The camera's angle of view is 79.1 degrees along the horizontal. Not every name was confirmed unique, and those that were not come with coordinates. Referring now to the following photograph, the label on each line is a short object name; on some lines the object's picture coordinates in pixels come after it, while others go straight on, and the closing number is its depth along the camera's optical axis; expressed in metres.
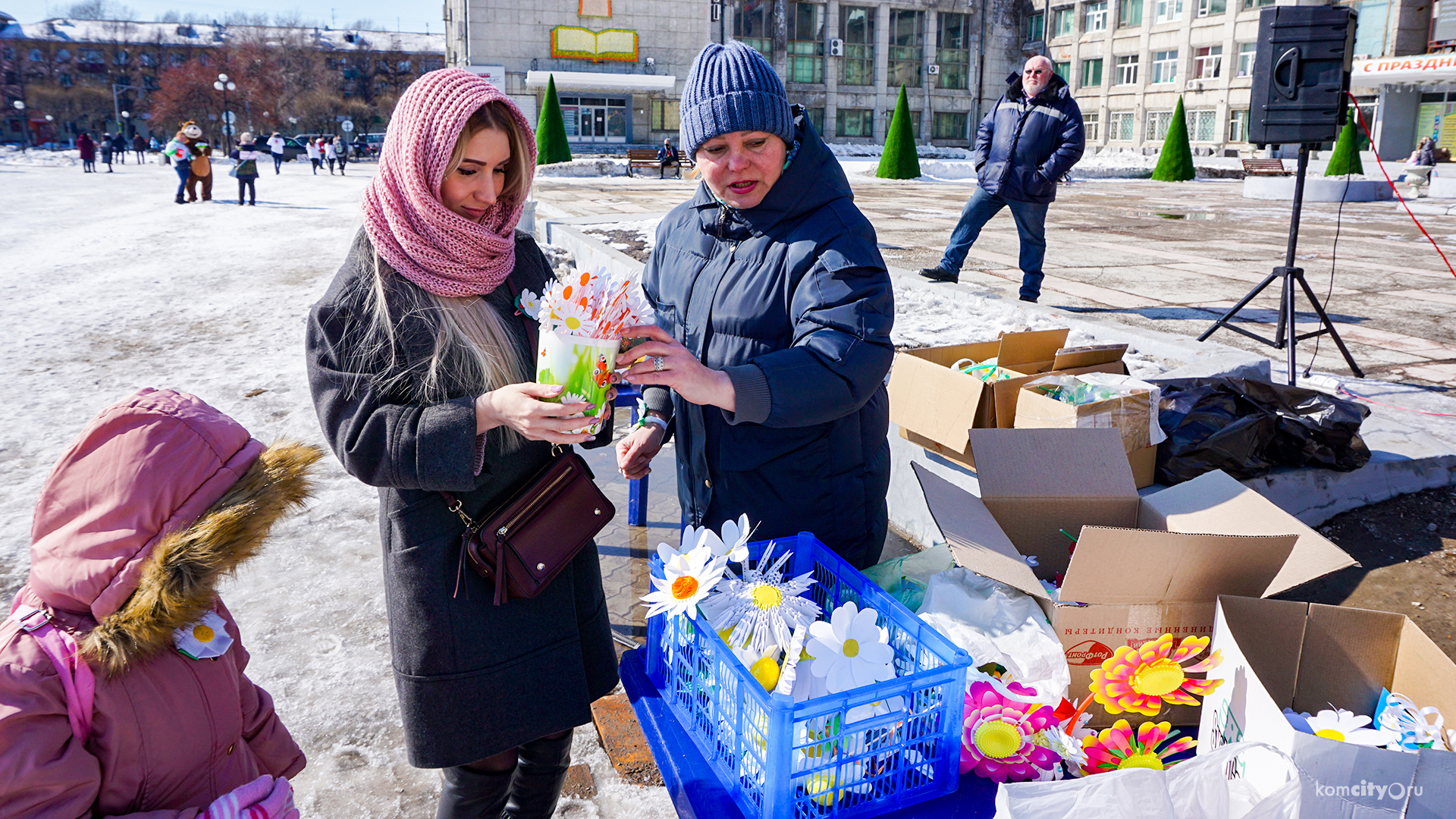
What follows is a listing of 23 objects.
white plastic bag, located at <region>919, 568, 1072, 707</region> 1.71
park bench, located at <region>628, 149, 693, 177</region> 30.50
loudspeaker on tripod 5.36
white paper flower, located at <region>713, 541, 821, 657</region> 1.45
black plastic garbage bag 3.33
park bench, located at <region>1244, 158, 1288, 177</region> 29.36
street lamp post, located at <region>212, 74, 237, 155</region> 46.48
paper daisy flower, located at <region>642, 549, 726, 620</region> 1.45
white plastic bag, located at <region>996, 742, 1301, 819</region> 1.11
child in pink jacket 1.33
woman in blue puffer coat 1.86
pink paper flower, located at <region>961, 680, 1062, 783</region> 1.40
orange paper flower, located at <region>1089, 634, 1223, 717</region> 1.47
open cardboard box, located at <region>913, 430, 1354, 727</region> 1.70
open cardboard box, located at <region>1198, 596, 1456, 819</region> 1.15
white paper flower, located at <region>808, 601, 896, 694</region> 1.38
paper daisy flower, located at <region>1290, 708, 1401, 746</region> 1.41
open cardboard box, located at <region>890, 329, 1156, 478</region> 3.14
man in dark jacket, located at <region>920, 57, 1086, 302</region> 7.36
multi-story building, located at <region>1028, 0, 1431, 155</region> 39.25
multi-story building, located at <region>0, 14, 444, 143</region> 69.50
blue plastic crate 1.24
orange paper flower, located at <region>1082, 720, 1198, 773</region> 1.45
